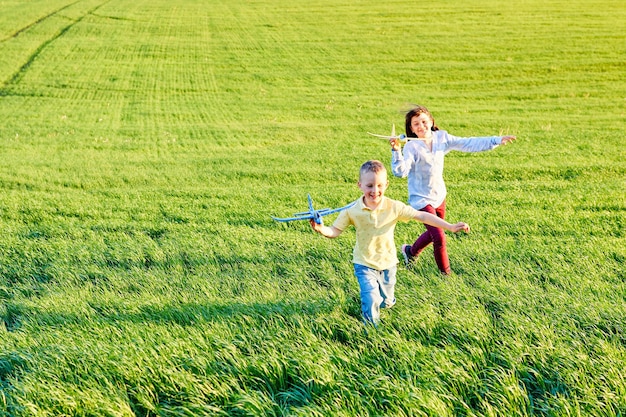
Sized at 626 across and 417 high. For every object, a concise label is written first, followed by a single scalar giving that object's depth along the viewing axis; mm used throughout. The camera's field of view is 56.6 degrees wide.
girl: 5977
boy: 4824
